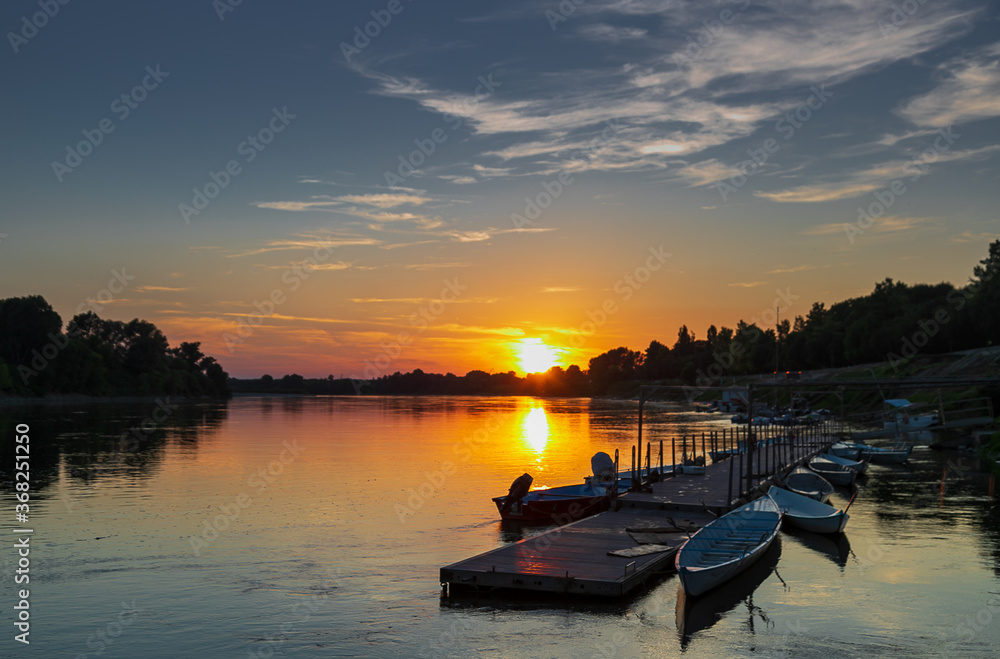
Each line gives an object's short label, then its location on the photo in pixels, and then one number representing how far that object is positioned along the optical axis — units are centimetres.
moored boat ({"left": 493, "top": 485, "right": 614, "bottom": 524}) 3575
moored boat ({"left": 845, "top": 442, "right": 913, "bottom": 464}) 6078
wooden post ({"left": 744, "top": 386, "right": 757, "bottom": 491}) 3639
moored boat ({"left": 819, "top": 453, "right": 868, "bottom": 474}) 5047
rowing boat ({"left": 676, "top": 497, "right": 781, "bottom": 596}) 2188
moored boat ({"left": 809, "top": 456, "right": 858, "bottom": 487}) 4812
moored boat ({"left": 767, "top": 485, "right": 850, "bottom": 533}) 3183
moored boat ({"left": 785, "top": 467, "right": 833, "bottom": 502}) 3972
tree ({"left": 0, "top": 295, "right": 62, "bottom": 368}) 15212
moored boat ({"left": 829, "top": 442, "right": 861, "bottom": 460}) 5909
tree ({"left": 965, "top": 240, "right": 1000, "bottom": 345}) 11306
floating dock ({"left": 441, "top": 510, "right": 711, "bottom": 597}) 2164
